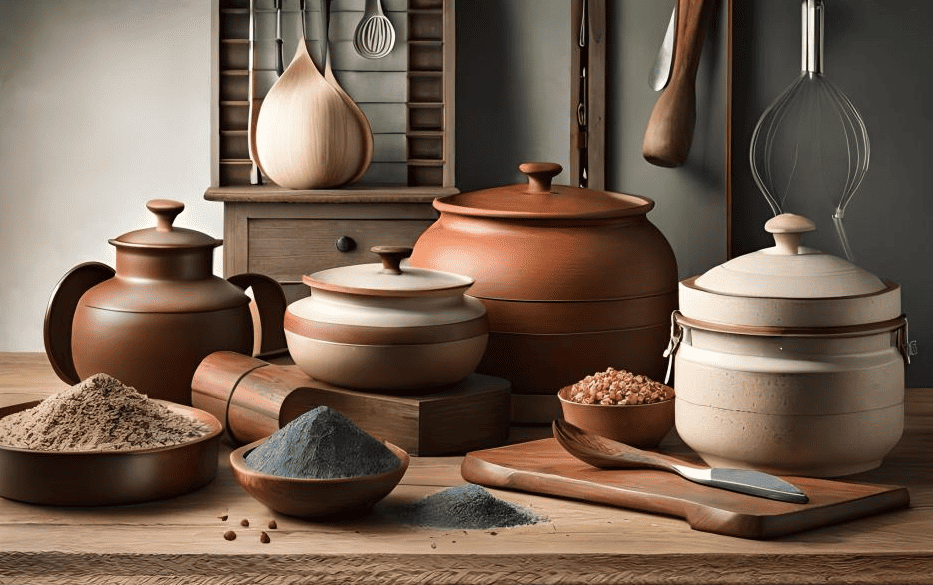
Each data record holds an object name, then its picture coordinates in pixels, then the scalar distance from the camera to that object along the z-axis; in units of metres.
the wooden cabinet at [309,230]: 3.48
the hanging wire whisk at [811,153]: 2.69
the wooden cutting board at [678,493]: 1.96
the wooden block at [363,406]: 2.17
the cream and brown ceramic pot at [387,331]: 2.16
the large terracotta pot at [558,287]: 2.30
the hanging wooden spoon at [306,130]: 3.36
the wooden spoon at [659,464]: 2.00
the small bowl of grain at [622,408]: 2.17
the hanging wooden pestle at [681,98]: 2.74
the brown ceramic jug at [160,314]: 2.30
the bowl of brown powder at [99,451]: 2.01
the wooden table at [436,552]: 1.92
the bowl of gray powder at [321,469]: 1.97
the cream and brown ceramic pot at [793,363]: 2.05
